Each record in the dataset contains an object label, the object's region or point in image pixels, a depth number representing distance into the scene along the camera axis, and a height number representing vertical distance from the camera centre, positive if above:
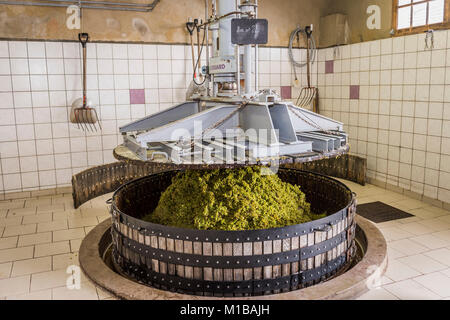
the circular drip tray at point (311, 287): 2.80 -1.40
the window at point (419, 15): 4.81 +0.91
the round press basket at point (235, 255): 2.88 -1.22
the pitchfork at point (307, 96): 7.02 -0.12
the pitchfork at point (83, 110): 5.44 -0.25
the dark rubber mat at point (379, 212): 4.61 -1.46
